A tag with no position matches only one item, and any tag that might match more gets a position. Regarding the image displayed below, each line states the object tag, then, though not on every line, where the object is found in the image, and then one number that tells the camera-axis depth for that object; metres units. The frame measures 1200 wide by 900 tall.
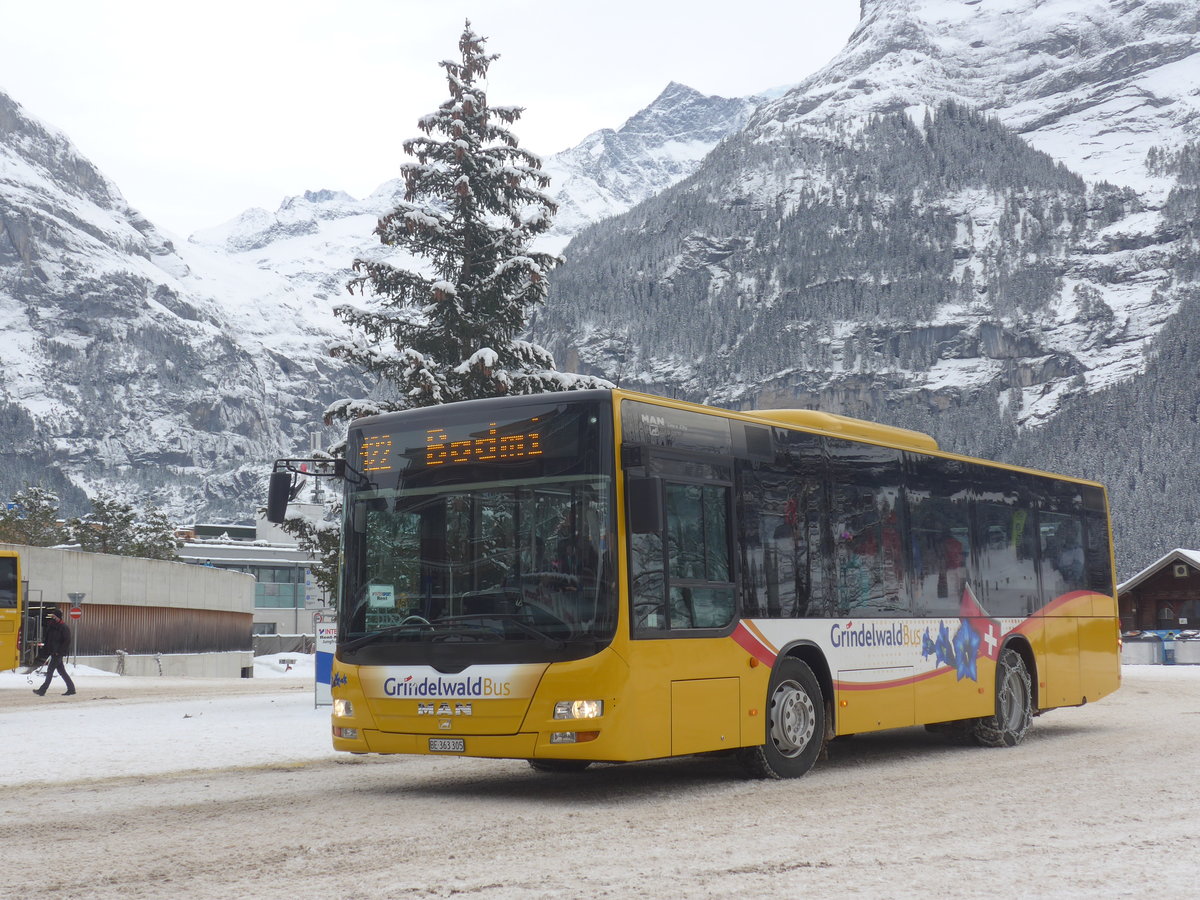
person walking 26.89
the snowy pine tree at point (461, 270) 20.88
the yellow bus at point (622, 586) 9.58
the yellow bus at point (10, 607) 32.91
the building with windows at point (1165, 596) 59.69
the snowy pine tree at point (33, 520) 87.06
